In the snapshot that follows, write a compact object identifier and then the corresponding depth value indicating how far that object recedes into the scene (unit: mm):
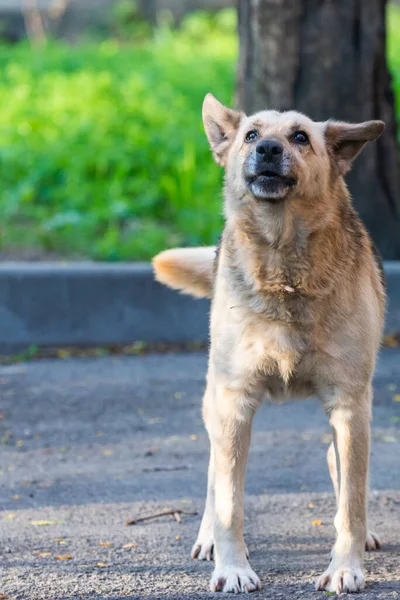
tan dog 7172
